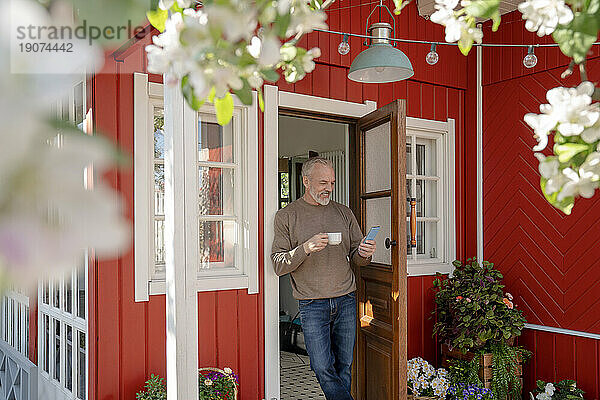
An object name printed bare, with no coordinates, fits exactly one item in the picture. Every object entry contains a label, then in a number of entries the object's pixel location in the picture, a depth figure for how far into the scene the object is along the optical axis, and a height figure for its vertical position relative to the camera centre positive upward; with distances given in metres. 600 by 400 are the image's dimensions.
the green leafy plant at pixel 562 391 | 4.39 -1.40
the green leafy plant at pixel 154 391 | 3.50 -1.08
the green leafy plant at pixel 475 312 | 4.54 -0.86
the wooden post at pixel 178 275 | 2.37 -0.28
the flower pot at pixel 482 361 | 4.52 -1.24
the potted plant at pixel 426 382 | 4.60 -1.38
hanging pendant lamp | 3.34 +0.77
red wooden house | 3.66 -0.16
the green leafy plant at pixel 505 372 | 4.46 -1.27
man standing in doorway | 4.09 -0.49
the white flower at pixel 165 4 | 0.56 +0.19
